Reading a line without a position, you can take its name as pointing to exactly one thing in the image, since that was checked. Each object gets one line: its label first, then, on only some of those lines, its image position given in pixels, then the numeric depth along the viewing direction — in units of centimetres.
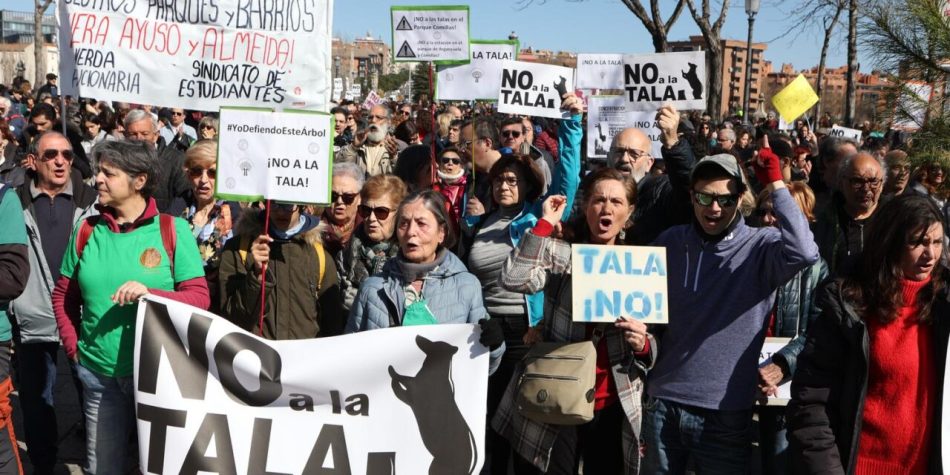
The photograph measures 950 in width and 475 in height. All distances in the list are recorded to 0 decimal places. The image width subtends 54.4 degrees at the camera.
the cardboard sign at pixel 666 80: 688
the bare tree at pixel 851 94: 1890
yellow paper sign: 880
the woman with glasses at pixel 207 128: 979
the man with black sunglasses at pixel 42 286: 500
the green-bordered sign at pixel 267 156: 458
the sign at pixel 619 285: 364
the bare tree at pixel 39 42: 2806
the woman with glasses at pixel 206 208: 543
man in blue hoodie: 367
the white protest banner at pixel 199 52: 523
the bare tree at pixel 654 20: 1680
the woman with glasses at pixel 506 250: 467
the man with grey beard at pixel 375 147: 1020
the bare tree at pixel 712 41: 1612
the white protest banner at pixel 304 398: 402
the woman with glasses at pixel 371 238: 466
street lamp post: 2031
